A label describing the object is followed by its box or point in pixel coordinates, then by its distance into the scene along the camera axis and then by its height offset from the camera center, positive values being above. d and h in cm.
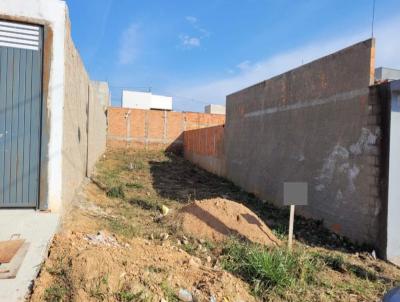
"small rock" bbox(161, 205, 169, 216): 718 -139
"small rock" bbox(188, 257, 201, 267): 398 -138
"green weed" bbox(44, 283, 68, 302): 304 -136
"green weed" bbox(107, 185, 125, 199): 831 -123
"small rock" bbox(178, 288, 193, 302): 330 -145
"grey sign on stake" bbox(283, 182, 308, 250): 492 -66
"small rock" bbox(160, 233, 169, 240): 543 -146
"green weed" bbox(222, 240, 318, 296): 387 -144
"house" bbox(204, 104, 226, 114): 3822 +408
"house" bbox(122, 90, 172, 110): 4241 +540
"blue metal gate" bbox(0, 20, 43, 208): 469 +36
